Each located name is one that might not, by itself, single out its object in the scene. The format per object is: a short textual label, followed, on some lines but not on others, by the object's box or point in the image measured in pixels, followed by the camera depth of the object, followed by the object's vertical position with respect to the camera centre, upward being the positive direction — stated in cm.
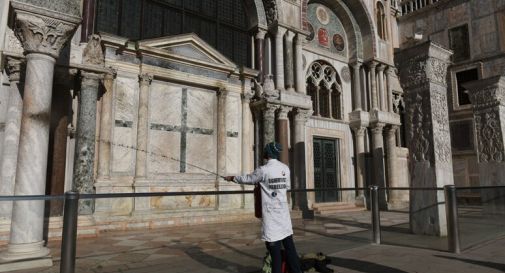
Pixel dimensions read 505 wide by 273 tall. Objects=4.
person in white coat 371 -29
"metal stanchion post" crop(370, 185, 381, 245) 655 -68
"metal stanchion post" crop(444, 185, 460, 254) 574 -63
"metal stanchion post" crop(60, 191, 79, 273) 328 -48
